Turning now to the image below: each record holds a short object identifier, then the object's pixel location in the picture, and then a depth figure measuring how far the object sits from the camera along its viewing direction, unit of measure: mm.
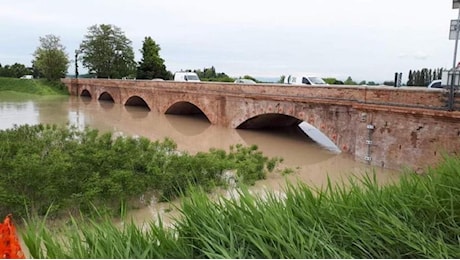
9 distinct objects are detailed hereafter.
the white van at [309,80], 21566
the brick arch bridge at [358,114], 9594
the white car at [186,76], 30680
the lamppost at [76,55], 55019
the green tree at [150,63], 50188
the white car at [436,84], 14338
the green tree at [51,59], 52250
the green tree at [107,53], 53688
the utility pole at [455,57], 9211
